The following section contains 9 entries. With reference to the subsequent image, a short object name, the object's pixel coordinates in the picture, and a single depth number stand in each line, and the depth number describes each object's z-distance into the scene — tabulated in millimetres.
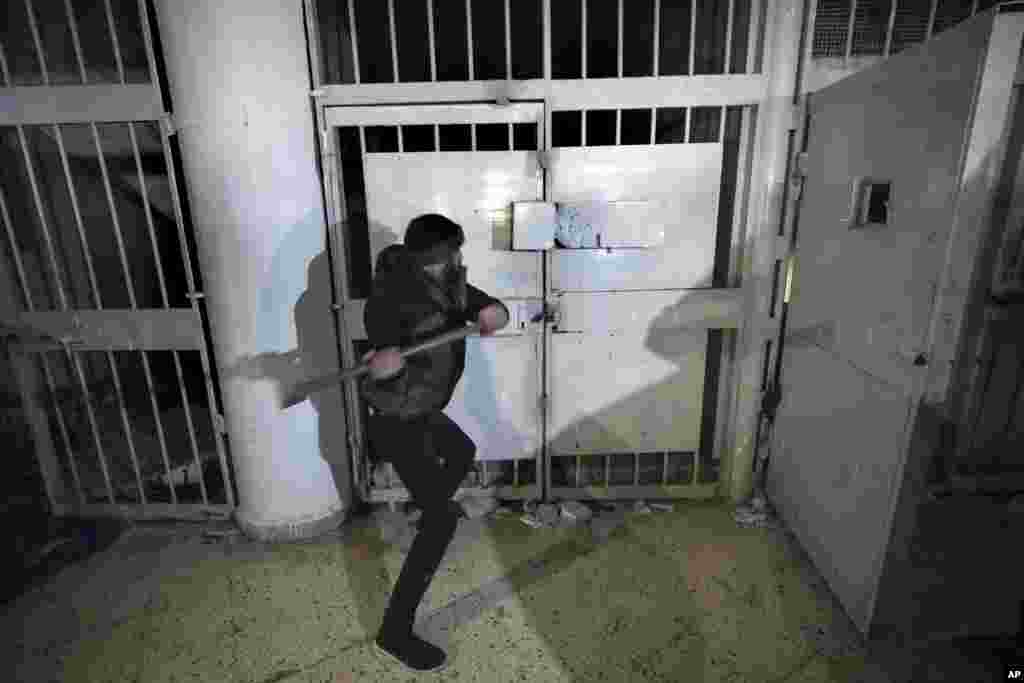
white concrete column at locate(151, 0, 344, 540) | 2594
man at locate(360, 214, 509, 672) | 2326
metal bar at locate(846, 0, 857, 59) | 2838
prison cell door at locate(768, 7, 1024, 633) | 1899
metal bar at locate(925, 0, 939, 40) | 2826
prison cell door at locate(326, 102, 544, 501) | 2986
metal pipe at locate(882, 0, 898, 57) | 2828
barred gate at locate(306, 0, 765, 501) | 2910
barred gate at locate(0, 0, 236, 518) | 2854
